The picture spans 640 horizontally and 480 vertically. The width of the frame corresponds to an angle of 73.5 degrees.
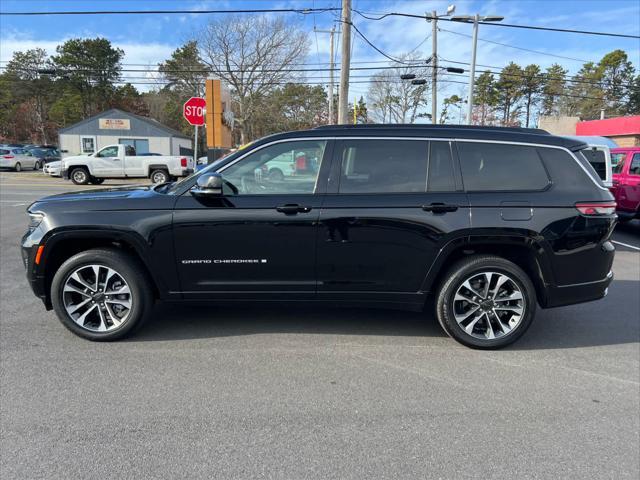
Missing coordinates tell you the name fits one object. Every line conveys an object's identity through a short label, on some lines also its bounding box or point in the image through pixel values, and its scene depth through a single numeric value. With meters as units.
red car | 9.61
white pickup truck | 20.83
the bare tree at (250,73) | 39.06
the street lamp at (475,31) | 19.48
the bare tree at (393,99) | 51.56
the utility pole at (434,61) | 25.22
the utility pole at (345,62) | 14.89
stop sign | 11.98
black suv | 3.63
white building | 37.47
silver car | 31.77
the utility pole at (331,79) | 33.06
